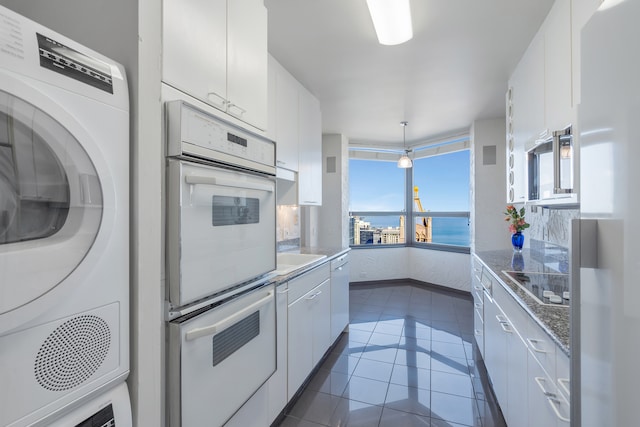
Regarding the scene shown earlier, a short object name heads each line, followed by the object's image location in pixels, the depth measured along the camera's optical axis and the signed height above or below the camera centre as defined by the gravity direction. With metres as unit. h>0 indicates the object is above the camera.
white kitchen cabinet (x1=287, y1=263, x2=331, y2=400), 2.03 -0.83
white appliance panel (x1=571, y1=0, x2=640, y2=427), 0.48 -0.02
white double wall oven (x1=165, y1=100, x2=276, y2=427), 1.06 -0.21
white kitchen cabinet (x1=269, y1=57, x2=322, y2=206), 2.45 +0.74
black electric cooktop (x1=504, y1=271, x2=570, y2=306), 1.41 -0.40
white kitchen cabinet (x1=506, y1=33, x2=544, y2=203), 2.08 +0.77
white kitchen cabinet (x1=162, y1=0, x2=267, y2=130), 1.09 +0.67
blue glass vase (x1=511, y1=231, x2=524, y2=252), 3.04 -0.27
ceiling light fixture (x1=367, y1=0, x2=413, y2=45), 1.73 +1.16
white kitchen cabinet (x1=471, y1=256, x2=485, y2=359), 2.55 -0.84
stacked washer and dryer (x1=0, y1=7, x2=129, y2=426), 0.60 -0.02
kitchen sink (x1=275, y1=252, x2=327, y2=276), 2.82 -0.43
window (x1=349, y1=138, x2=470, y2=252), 5.26 +0.25
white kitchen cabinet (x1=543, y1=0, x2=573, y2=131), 1.64 +0.84
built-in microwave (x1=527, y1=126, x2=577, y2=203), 1.58 +0.26
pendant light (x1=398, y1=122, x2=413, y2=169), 4.41 +0.74
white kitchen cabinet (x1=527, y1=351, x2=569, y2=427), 1.01 -0.69
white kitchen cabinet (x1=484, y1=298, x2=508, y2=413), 1.82 -0.91
